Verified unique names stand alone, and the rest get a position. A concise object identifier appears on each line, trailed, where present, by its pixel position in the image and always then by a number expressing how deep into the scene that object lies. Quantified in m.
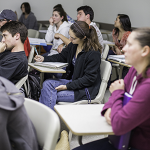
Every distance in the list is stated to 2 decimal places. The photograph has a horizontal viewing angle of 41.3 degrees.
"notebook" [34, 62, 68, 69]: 2.09
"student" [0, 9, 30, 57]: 2.65
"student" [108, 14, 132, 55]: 3.48
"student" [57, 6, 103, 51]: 3.40
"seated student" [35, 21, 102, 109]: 1.93
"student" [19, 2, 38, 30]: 6.05
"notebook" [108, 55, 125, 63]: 2.59
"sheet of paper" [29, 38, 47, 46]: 3.17
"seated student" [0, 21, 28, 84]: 1.74
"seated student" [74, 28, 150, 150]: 0.89
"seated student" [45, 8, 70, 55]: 3.32
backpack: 2.18
